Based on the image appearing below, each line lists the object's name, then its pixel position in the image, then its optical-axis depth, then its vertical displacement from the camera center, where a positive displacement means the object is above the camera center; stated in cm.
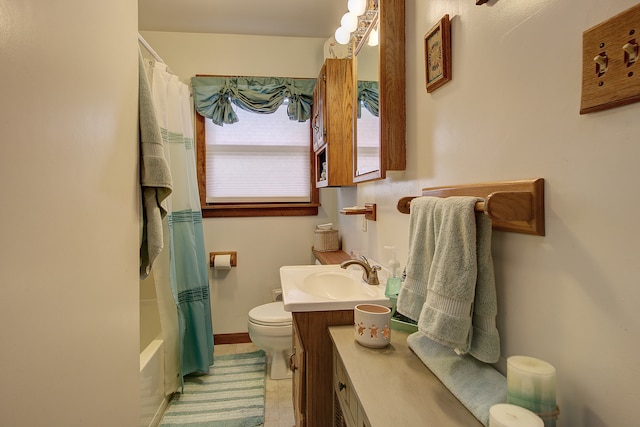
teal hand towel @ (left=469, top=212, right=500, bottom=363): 75 -24
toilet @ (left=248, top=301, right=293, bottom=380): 217 -84
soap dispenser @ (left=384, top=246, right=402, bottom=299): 125 -30
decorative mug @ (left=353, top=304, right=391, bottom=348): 97 -36
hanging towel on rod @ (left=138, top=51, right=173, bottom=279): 133 +13
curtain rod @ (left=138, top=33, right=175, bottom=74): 179 +91
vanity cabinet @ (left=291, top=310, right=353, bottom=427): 118 -55
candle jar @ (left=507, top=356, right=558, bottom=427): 57 -33
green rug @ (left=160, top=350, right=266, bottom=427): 188 -119
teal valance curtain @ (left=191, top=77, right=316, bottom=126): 274 +91
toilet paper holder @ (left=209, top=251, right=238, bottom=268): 280 -43
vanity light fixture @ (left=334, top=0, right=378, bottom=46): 153 +90
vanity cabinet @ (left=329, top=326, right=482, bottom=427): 67 -43
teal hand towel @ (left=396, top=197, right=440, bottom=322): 89 -15
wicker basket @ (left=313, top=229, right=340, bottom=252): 265 -29
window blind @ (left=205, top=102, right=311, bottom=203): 285 +40
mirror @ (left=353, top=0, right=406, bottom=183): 132 +46
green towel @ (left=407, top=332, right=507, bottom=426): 67 -39
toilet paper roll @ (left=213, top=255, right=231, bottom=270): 274 -46
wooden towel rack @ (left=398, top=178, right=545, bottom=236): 66 -1
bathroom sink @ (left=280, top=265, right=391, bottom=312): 118 -36
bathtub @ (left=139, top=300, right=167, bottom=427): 164 -88
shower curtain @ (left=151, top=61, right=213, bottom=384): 202 -24
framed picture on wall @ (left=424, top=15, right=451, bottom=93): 101 +47
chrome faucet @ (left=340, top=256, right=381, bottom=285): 145 -30
